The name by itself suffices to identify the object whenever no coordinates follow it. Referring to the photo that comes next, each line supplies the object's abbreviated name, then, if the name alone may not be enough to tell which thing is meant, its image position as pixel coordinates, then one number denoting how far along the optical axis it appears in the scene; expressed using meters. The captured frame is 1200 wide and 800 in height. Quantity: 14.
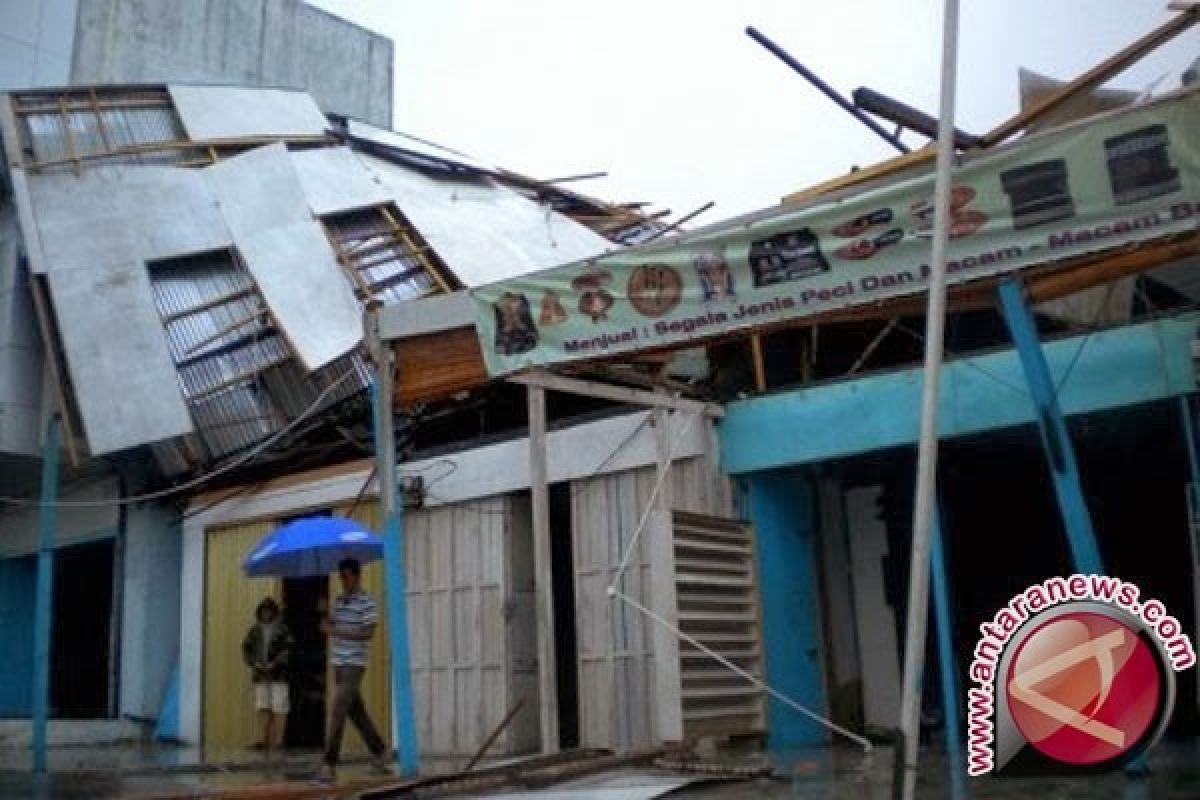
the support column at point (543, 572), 9.27
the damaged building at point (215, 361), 13.31
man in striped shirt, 9.72
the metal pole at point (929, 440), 4.57
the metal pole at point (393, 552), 8.90
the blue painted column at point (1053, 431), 7.17
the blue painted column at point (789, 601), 11.38
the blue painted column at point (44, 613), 11.37
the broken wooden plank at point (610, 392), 9.58
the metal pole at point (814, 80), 10.16
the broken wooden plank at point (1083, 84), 9.34
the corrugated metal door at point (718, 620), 10.36
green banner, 6.84
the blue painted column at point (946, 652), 8.65
